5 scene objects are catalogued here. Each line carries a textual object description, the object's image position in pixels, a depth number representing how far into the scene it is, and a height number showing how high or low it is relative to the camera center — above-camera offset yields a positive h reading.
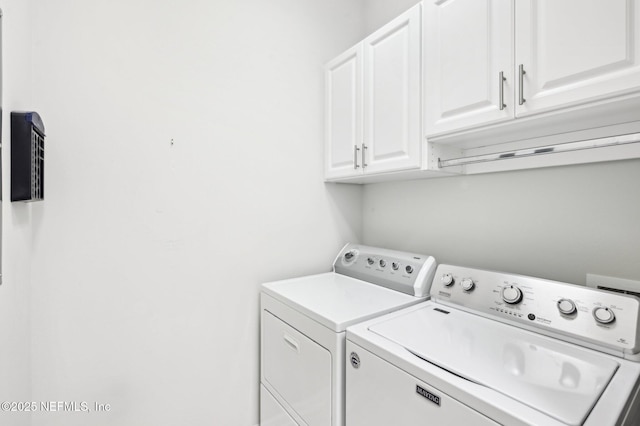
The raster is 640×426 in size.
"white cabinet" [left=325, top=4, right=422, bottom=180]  1.36 +0.58
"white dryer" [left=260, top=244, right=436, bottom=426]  1.12 -0.48
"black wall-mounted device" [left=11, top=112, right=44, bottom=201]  0.93 +0.18
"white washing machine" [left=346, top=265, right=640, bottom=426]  0.68 -0.43
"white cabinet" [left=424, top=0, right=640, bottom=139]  0.82 +0.51
